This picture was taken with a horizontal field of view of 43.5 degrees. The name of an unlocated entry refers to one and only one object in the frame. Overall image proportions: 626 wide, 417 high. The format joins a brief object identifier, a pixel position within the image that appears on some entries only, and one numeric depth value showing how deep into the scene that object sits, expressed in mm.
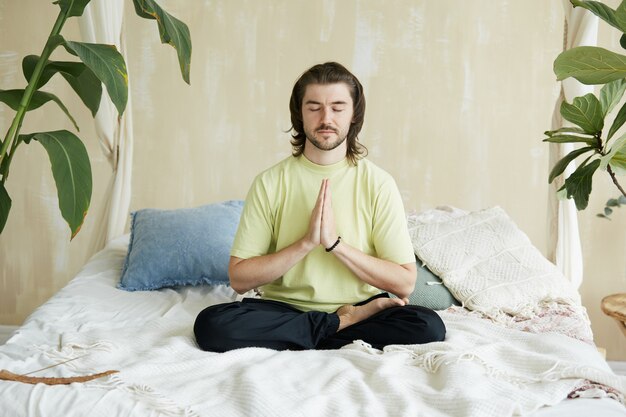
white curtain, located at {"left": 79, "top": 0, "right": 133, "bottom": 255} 3051
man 2189
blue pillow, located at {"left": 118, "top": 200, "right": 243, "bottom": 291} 2838
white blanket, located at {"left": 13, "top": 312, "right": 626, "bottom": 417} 1677
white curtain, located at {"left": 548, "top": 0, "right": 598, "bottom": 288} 2879
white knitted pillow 2631
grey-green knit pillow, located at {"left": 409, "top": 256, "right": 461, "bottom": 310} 2688
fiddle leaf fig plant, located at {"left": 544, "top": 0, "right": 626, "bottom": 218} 1516
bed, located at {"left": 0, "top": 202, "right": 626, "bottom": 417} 1688
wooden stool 3031
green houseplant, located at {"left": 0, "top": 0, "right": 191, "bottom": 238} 1796
